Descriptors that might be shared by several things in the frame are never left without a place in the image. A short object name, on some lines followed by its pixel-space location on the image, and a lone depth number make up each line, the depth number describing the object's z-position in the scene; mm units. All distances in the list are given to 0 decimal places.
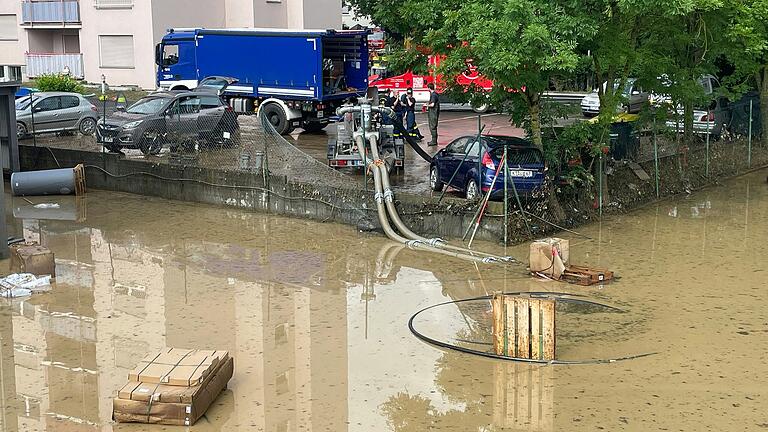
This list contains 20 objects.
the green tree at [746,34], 23531
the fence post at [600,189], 21344
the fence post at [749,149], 28094
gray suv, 24547
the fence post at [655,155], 23375
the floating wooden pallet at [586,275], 15969
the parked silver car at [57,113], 29672
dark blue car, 19688
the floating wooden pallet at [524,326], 11914
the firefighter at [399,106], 28420
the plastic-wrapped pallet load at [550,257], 16312
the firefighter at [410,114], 28297
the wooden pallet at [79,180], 24266
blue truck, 32031
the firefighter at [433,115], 29578
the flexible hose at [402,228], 18062
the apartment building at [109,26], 47125
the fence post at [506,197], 18297
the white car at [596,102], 36656
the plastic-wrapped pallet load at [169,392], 10164
